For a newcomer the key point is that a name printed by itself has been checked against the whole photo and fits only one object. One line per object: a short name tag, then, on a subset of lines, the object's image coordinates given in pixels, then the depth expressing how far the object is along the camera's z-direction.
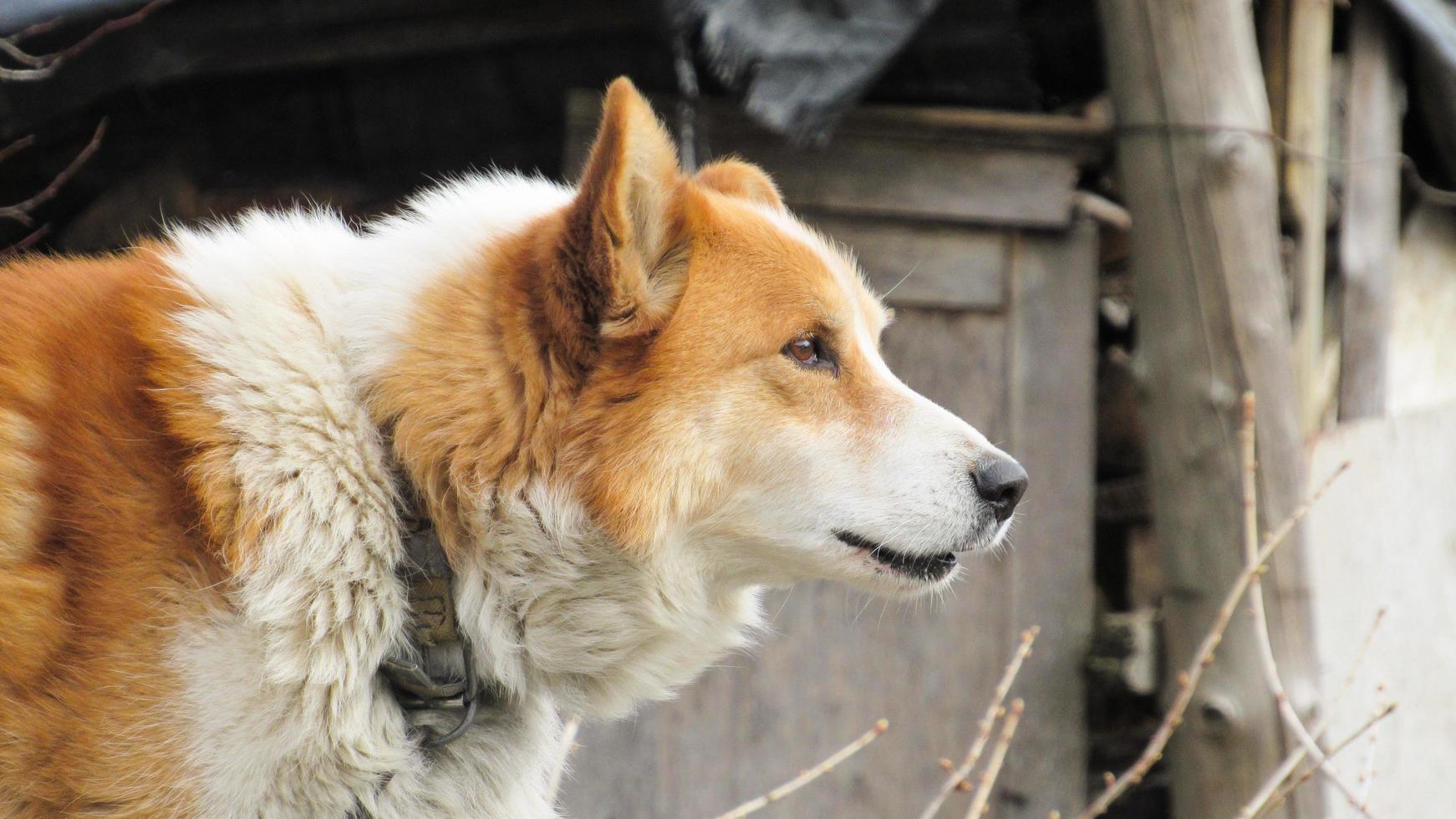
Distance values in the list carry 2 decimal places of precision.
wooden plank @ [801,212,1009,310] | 8.82
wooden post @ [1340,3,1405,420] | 8.95
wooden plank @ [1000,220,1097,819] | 9.05
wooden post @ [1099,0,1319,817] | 7.84
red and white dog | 4.04
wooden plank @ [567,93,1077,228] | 8.61
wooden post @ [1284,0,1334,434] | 8.74
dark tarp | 6.97
